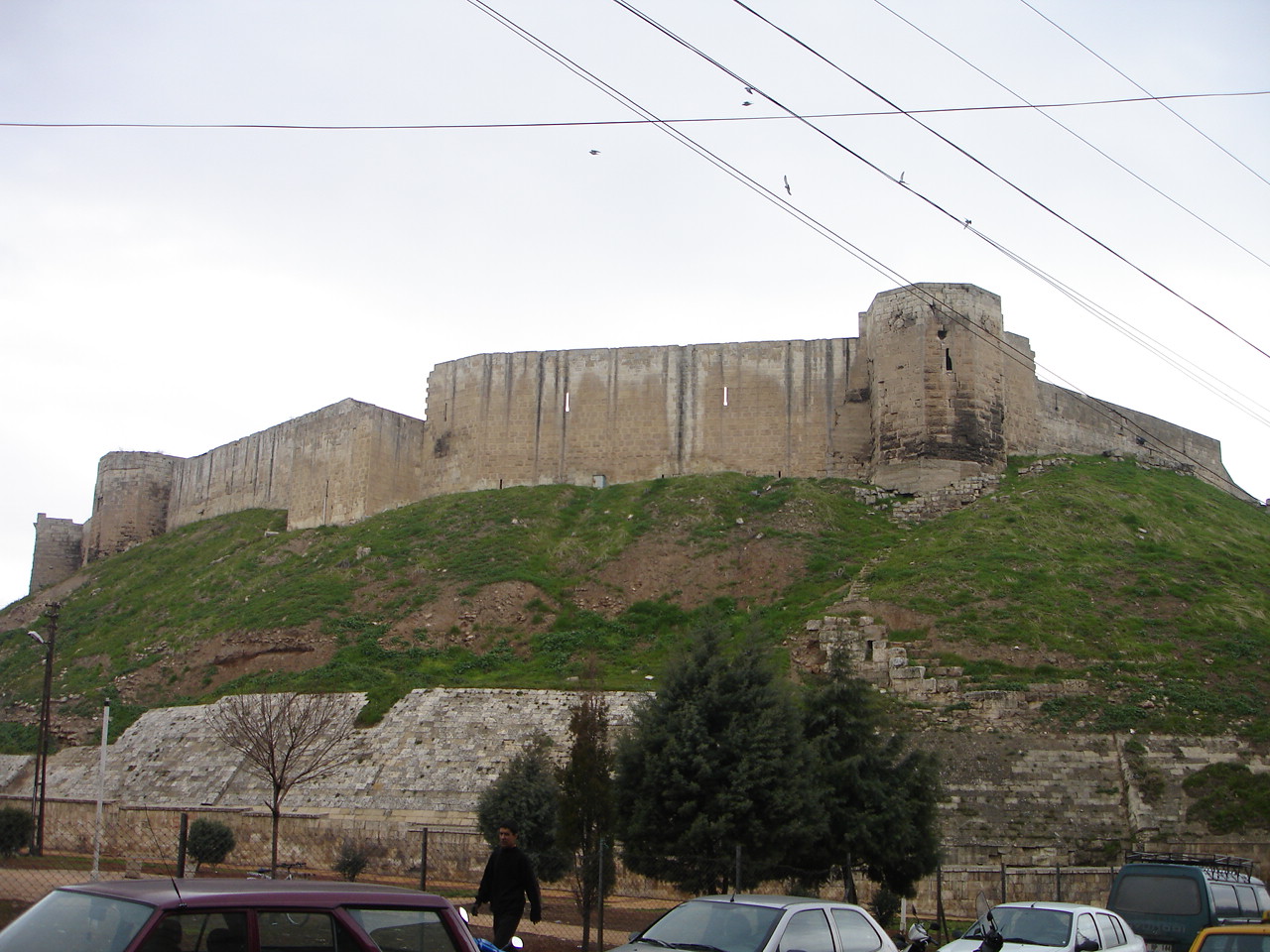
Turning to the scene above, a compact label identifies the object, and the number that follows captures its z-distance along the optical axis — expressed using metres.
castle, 32.34
